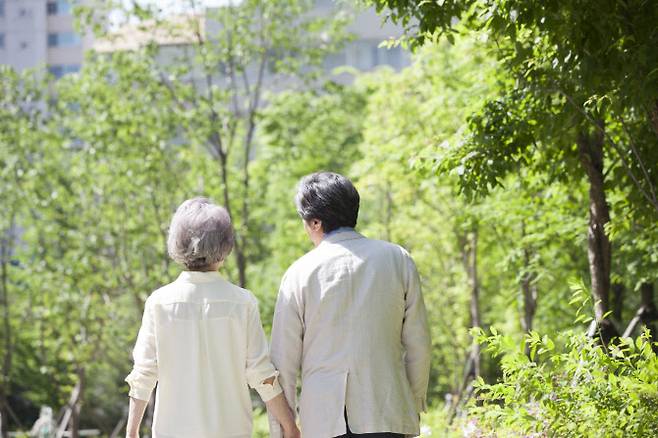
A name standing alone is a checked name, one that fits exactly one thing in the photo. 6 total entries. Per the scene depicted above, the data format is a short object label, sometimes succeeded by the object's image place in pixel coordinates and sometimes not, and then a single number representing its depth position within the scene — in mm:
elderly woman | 4512
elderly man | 4434
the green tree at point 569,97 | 6020
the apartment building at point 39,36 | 58531
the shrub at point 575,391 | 4738
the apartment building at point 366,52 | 51031
